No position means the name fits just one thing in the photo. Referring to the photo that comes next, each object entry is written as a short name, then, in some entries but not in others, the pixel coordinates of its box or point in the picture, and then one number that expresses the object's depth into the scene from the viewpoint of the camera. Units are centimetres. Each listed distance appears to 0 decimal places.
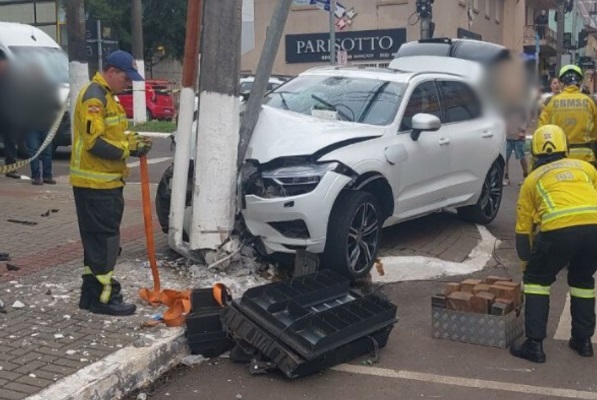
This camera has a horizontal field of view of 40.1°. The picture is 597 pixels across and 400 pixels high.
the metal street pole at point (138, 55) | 2569
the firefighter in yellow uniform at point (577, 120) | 844
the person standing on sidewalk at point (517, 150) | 1239
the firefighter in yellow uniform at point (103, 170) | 572
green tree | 3752
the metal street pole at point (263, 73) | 740
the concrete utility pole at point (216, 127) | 702
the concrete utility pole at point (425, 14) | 1645
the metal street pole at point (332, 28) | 2466
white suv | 689
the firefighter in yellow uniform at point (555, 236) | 534
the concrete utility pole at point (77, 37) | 1301
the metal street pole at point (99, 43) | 1673
